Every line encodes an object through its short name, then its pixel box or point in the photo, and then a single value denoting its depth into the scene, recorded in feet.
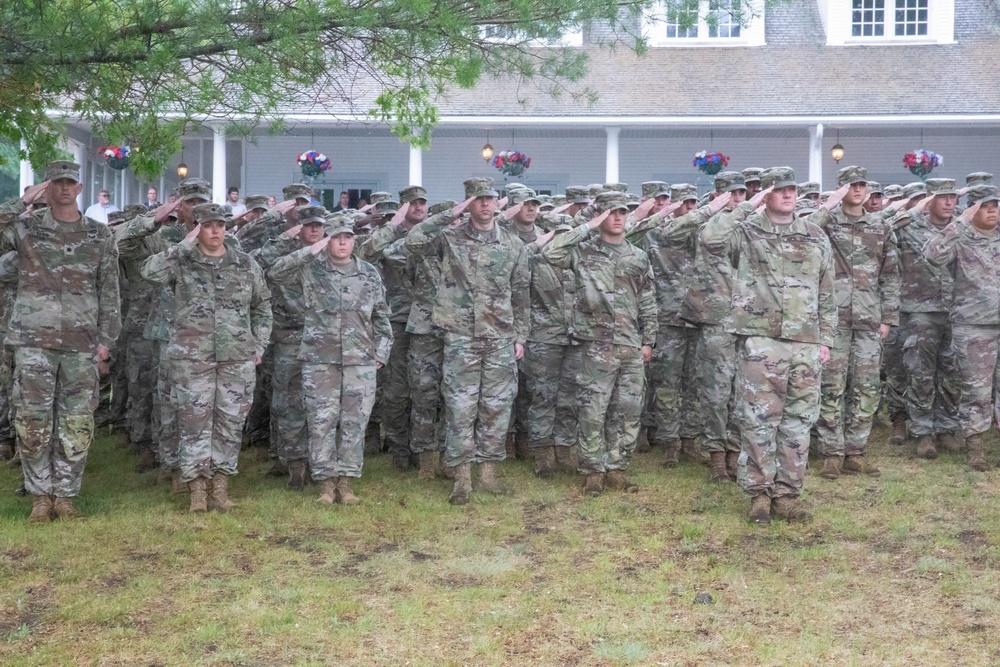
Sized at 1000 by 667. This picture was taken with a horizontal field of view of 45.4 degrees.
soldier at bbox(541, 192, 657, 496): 29.81
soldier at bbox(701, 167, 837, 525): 26.40
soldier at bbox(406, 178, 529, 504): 29.81
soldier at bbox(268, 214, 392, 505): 28.99
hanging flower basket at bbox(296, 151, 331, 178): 72.49
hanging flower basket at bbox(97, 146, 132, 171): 70.85
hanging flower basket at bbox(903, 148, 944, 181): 69.41
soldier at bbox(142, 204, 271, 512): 27.89
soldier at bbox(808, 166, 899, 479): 31.45
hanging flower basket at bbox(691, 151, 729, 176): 70.18
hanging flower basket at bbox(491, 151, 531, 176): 71.56
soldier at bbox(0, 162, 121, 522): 26.66
